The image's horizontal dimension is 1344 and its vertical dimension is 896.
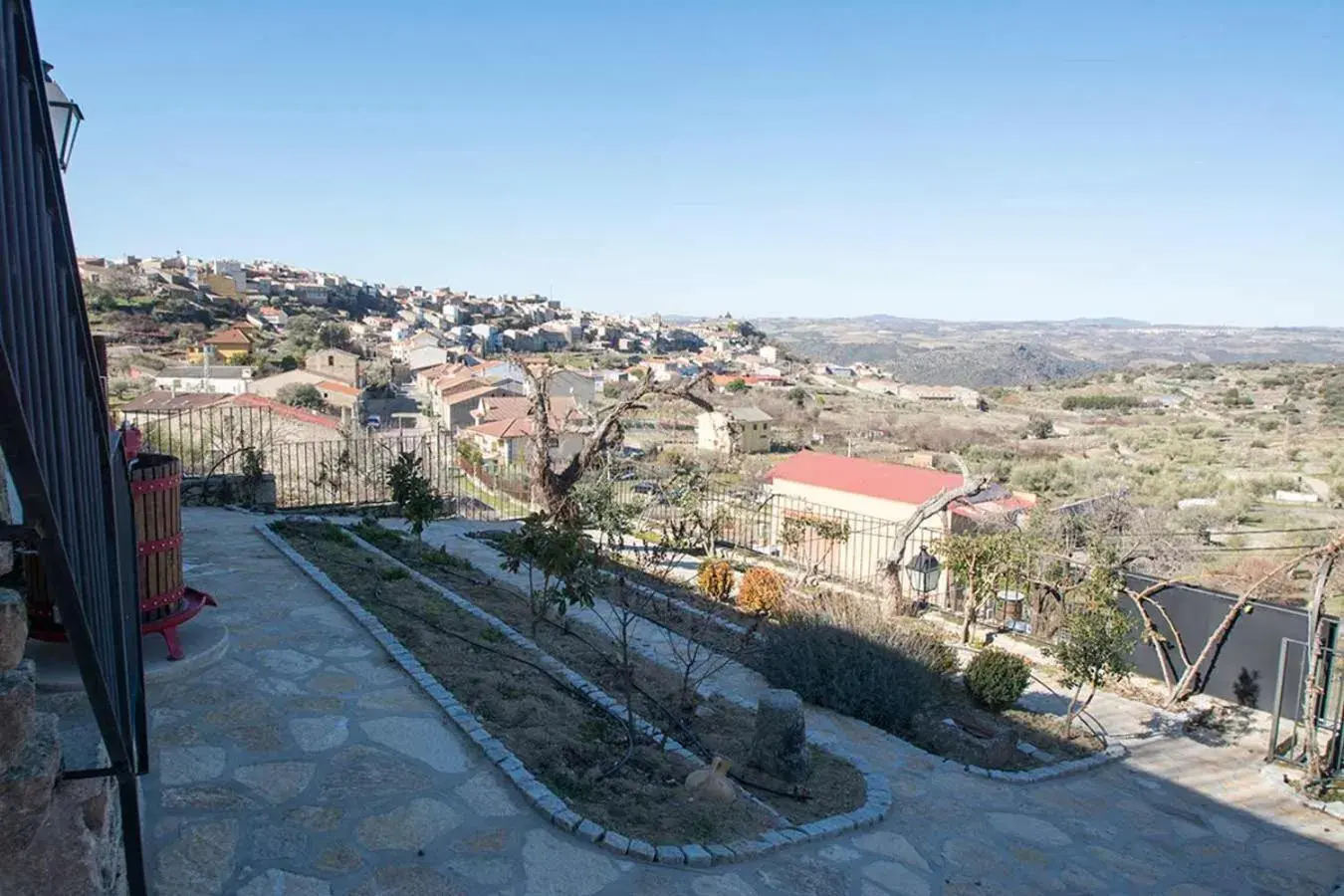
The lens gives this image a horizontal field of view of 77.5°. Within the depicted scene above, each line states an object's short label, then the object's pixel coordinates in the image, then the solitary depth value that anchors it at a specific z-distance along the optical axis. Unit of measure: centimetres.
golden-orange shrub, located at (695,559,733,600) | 1048
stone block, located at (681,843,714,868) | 384
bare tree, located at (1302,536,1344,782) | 688
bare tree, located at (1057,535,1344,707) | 861
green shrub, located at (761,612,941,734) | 671
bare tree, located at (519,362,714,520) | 1267
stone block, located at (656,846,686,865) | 380
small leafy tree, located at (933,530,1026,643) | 1053
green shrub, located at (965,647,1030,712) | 752
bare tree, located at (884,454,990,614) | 1116
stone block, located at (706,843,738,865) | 390
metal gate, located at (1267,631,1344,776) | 672
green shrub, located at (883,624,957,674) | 793
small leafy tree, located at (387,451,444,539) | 946
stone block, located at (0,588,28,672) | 188
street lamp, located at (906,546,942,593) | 1122
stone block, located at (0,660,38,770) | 183
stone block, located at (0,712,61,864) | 183
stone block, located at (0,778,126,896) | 193
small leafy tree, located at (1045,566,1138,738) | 729
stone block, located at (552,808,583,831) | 387
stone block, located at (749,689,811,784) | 501
